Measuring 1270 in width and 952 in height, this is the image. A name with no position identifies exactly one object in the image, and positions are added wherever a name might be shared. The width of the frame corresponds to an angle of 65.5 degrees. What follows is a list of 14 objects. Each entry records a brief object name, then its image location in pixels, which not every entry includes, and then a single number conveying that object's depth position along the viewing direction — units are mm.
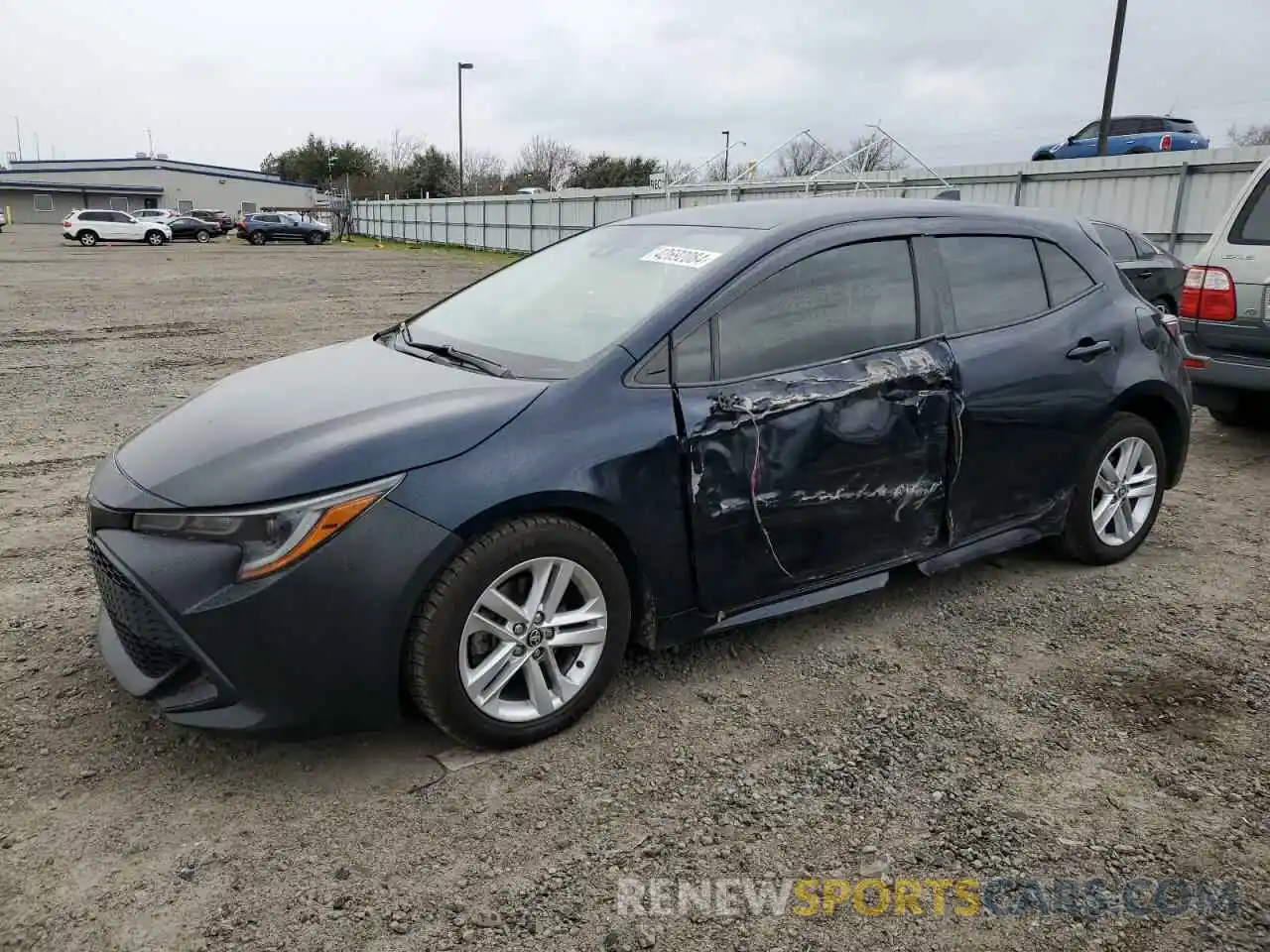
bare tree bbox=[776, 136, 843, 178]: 35688
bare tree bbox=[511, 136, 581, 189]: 73750
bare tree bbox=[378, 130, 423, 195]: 74188
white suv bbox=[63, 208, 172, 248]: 42250
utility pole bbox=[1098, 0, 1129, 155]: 18344
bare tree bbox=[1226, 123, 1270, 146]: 40603
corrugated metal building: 75000
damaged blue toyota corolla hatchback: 2689
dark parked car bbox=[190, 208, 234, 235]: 54203
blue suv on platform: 22156
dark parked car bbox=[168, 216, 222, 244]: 48906
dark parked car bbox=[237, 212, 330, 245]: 44750
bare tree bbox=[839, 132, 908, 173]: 18702
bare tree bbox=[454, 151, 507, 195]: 68312
